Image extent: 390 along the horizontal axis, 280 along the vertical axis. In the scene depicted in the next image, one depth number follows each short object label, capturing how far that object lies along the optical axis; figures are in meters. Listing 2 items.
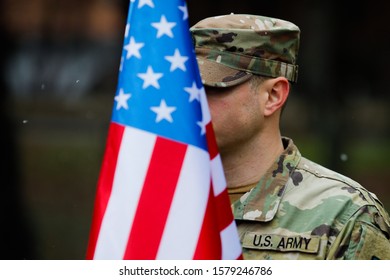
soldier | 5.64
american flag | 4.80
